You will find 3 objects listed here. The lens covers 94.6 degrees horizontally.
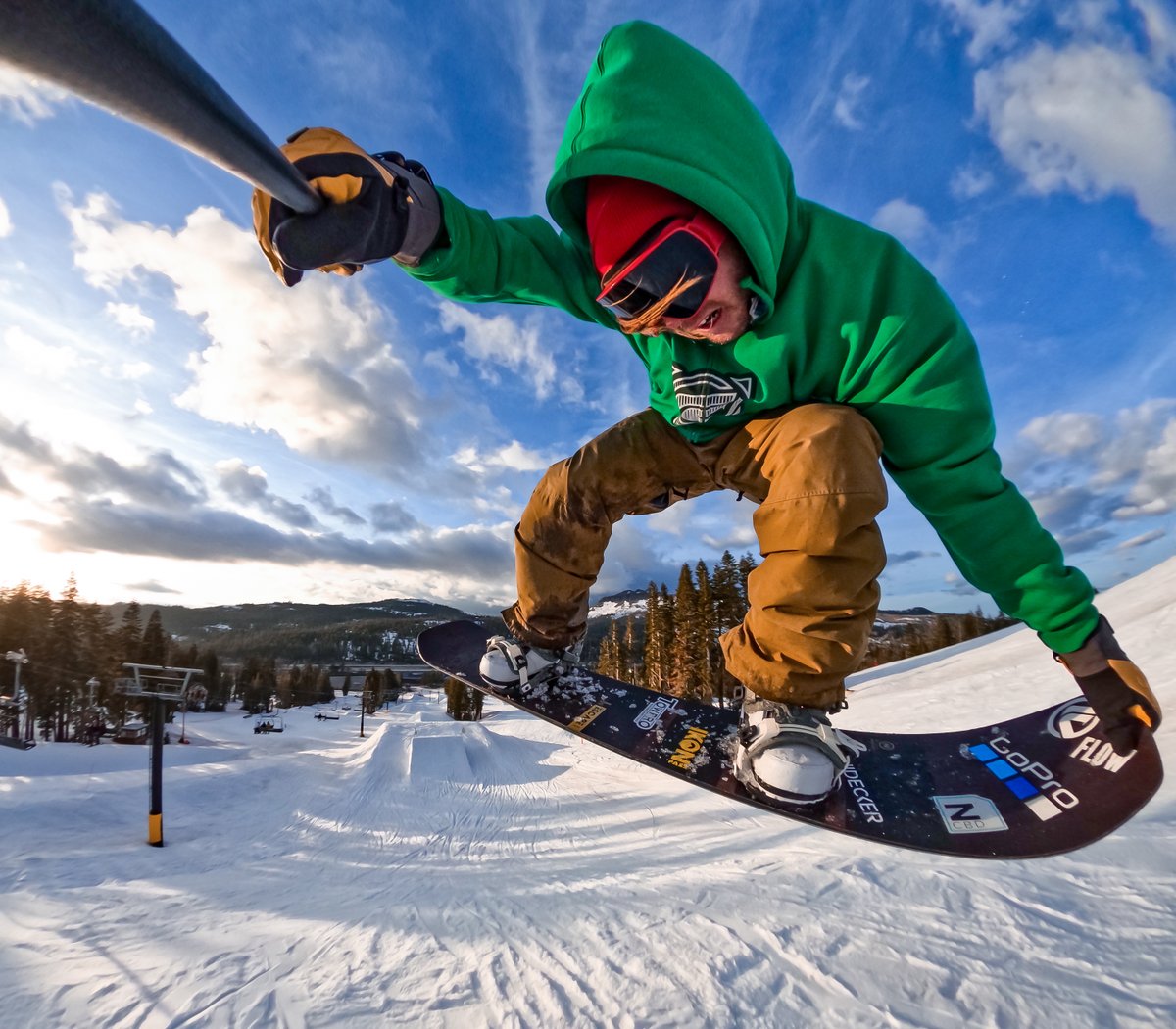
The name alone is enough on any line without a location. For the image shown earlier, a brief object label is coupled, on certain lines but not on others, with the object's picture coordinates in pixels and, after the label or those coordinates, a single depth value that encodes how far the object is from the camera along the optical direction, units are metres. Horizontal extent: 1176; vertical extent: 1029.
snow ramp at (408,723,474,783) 21.17
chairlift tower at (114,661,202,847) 11.78
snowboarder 1.63
